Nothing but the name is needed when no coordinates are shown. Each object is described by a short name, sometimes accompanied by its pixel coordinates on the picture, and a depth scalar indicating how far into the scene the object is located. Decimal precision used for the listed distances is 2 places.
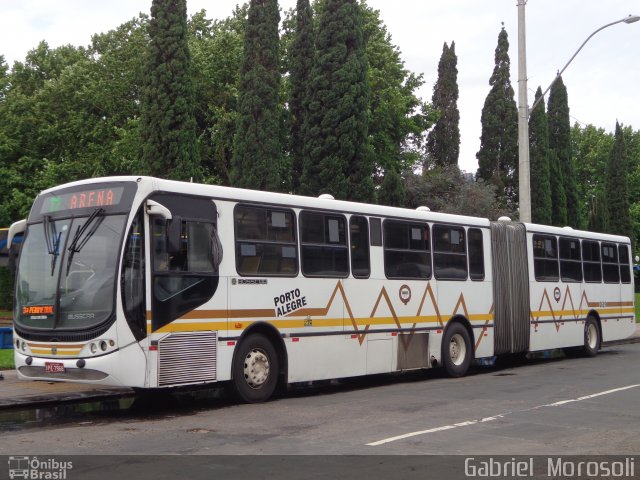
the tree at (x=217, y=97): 40.22
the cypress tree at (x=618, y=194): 70.12
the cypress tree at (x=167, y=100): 34.03
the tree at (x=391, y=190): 37.84
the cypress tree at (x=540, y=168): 54.22
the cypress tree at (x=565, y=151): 60.19
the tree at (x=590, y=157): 82.62
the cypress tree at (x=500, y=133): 55.94
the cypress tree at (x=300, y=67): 39.34
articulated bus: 11.05
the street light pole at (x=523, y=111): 23.14
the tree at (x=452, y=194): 41.06
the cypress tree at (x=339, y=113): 36.25
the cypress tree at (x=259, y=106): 35.75
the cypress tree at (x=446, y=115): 52.81
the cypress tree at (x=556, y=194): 57.25
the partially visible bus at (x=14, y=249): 12.70
